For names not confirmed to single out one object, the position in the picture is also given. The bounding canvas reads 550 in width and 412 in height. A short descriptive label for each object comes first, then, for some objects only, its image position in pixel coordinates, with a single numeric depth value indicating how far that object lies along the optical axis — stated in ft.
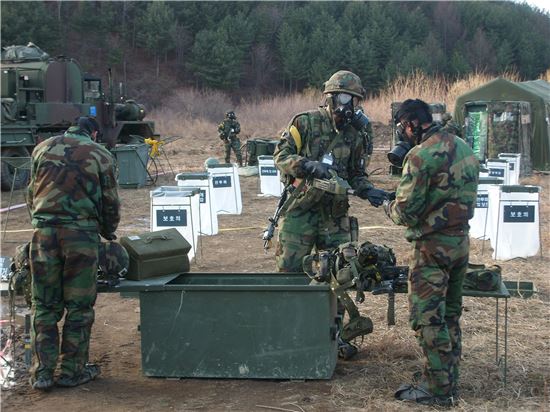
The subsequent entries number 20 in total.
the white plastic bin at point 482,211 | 33.99
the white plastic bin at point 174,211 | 30.07
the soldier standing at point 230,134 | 67.87
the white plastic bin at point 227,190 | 42.63
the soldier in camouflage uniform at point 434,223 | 15.40
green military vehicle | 57.57
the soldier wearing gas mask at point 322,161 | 19.57
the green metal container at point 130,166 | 56.34
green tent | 66.33
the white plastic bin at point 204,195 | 35.65
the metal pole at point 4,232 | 38.08
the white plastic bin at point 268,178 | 50.88
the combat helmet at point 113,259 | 17.85
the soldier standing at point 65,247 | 17.12
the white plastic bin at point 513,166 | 48.17
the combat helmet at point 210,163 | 42.34
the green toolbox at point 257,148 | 64.85
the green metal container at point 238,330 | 17.30
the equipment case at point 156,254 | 18.34
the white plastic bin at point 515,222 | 30.71
